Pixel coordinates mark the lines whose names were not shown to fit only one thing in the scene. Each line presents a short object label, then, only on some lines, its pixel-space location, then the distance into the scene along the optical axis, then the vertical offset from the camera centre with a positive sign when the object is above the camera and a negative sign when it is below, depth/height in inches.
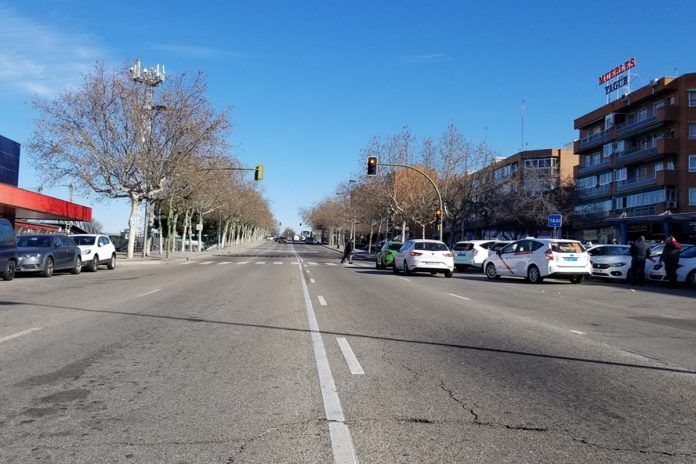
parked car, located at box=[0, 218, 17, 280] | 734.5 -15.1
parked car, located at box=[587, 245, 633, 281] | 947.3 -12.2
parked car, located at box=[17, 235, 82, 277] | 825.5 -20.5
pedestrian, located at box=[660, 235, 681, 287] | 782.5 -3.5
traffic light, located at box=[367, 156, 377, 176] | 1322.6 +178.9
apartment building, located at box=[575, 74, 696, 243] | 1996.8 +346.5
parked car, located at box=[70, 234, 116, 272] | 1019.9 -15.9
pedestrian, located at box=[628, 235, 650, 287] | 840.9 -5.0
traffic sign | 1167.9 +62.9
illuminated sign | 2316.8 +724.7
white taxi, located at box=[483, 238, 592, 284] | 815.7 -10.3
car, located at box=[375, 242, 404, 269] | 1254.9 -11.7
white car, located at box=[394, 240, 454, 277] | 994.7 -14.0
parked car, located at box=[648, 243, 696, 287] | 807.7 -17.5
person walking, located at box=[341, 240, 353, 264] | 1551.9 -7.2
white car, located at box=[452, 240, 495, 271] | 1205.1 -5.7
